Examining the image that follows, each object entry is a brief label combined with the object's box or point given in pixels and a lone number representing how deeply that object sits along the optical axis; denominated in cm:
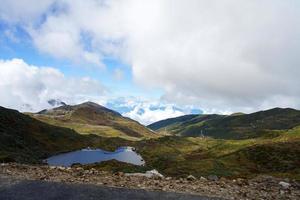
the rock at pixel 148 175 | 1215
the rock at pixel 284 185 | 1110
